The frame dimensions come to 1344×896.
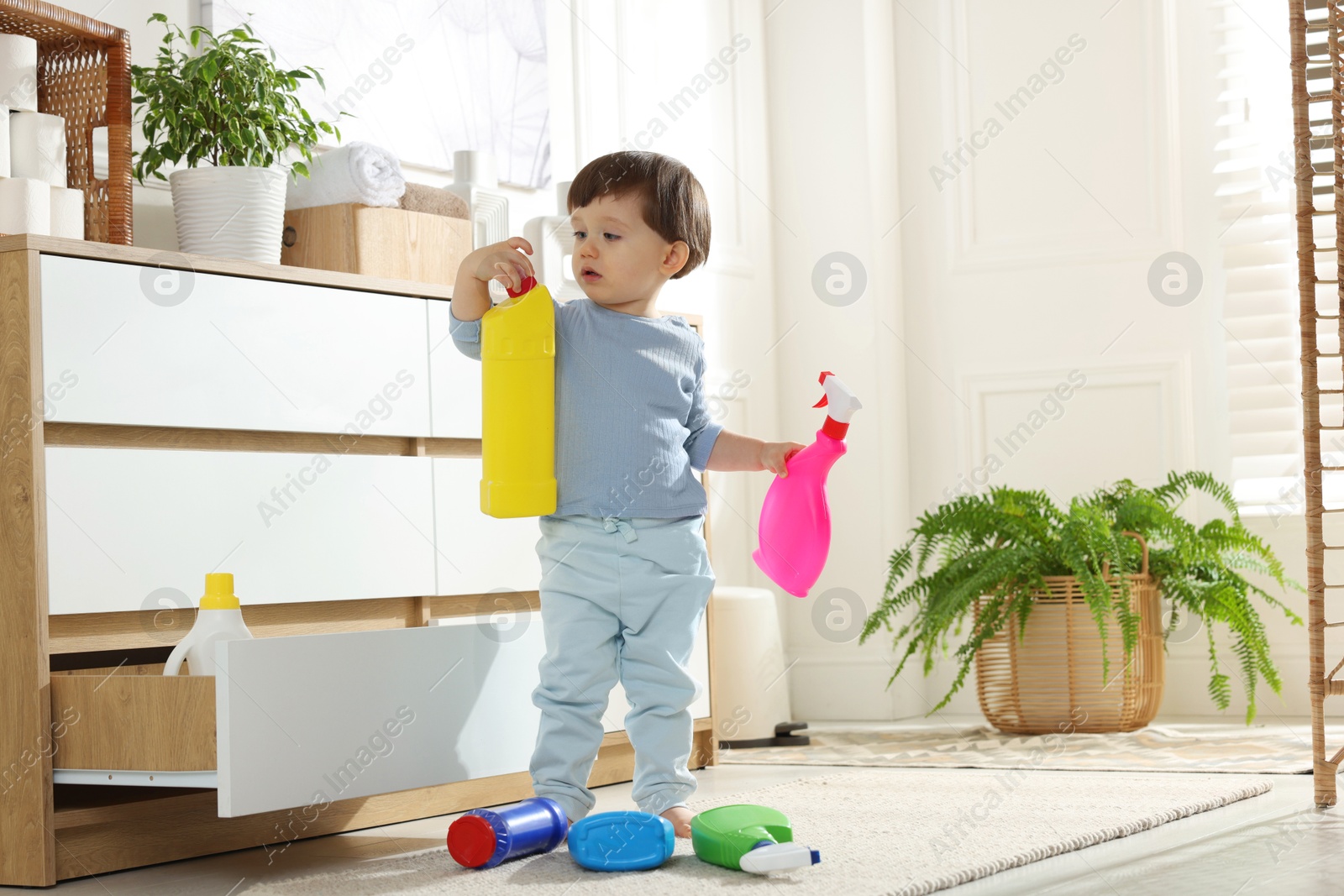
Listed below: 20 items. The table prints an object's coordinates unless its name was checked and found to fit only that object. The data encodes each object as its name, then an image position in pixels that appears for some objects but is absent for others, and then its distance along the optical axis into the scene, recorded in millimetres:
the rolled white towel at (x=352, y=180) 4546
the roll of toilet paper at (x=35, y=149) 4251
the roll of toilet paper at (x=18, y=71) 4290
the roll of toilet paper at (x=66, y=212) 4210
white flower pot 4385
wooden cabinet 3873
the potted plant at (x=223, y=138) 4393
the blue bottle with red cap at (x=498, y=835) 3902
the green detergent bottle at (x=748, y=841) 3805
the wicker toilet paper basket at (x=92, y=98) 4313
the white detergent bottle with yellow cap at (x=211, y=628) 3959
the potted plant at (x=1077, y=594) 5217
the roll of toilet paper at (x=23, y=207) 4157
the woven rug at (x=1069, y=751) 4779
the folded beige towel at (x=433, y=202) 4703
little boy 4053
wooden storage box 4538
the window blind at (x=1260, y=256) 5623
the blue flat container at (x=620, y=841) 3858
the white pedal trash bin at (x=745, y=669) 5294
